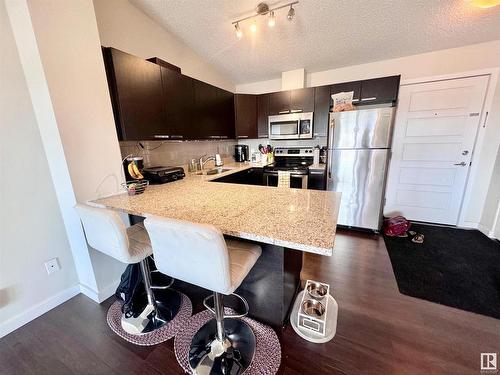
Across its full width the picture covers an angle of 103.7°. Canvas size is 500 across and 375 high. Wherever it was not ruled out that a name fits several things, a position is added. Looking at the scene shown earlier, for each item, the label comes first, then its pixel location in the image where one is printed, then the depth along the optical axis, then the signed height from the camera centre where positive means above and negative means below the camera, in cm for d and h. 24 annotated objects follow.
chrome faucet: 310 -29
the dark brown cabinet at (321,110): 294 +42
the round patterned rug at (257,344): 114 -128
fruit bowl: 165 -35
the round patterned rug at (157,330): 133 -129
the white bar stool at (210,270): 82 -61
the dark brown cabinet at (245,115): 326 +42
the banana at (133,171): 183 -24
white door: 261 -15
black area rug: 161 -131
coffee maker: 377 -22
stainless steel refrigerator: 246 -30
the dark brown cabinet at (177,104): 204 +42
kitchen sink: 280 -42
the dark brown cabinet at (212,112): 248 +41
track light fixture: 184 +123
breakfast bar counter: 89 -41
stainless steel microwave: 310 +22
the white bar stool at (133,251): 110 -65
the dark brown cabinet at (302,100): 303 +60
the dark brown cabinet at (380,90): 260 +63
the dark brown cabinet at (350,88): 275 +70
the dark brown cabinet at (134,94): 161 +43
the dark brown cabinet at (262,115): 335 +42
